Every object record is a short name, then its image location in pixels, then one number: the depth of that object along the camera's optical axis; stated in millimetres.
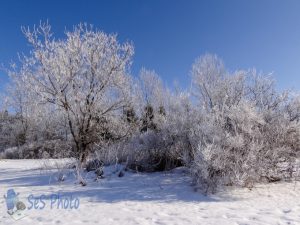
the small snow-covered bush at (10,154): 16856
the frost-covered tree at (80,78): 8422
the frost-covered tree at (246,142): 5293
